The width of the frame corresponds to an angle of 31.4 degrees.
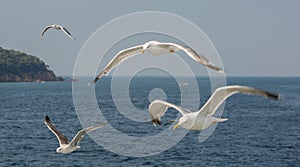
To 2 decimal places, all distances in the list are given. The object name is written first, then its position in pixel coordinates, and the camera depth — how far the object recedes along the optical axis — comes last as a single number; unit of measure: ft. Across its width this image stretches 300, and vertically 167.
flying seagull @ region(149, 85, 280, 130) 50.56
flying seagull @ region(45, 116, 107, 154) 96.32
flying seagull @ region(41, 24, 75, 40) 99.70
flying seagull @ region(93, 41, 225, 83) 57.97
